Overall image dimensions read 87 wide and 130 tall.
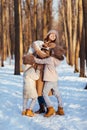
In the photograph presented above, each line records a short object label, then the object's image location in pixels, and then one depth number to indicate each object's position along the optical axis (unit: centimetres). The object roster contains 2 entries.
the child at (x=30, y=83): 739
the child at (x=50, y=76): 736
